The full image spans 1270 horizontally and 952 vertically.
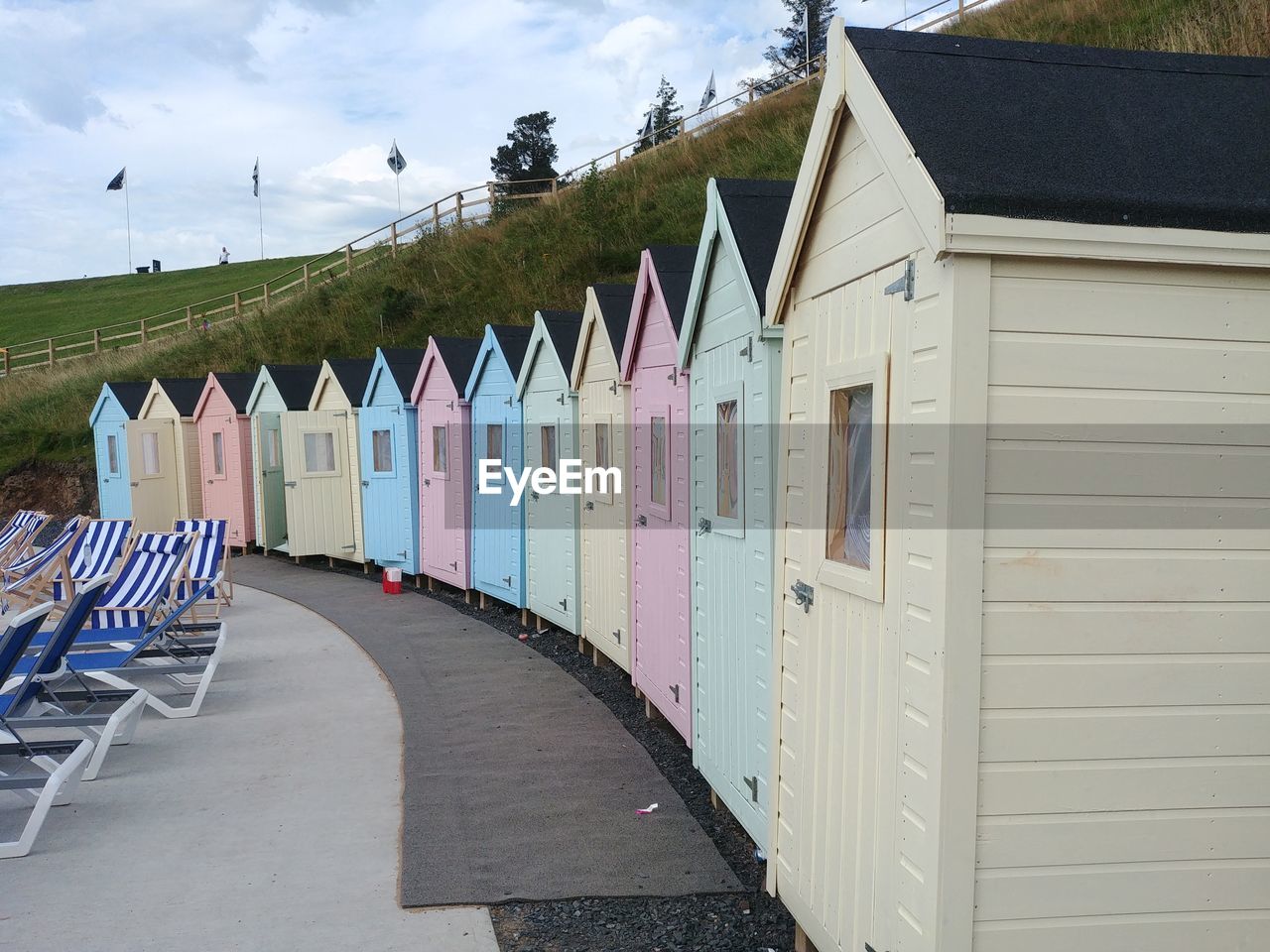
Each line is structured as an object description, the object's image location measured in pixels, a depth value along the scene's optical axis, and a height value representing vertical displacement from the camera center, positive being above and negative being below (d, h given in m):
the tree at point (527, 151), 58.44 +15.05
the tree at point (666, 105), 57.03 +17.36
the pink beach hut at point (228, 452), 17.38 -0.46
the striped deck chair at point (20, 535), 13.04 -1.42
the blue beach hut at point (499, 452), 11.02 -0.32
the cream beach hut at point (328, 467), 15.19 -0.63
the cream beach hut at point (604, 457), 8.23 -0.29
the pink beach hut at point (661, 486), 6.43 -0.43
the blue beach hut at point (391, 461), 13.61 -0.51
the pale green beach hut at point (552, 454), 9.63 -0.30
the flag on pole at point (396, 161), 41.31 +10.14
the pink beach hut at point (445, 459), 12.15 -0.43
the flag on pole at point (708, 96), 35.84 +10.93
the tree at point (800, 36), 53.06 +19.81
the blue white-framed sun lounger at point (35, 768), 5.00 -1.75
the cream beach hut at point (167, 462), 18.42 -0.66
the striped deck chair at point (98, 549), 11.64 -1.40
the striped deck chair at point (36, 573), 10.85 -1.59
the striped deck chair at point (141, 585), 8.76 -1.39
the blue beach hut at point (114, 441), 18.98 -0.30
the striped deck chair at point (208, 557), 11.16 -1.43
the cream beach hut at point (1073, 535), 2.70 -0.31
